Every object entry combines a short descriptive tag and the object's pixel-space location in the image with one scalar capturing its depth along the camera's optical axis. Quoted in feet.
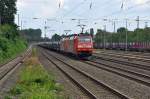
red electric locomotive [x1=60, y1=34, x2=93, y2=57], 171.22
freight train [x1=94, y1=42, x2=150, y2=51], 268.74
